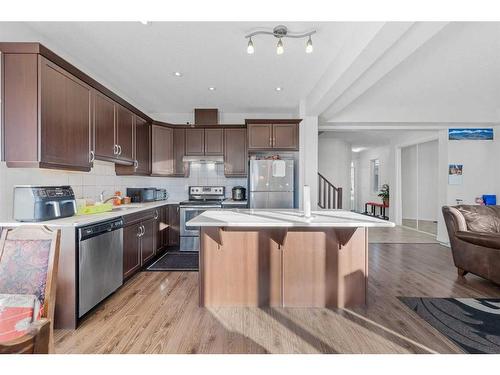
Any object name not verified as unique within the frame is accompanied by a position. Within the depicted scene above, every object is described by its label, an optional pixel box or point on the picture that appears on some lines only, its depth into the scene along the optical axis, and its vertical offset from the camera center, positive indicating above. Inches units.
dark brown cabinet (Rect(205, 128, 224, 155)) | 187.0 +33.5
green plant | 321.7 -9.4
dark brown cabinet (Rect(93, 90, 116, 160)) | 109.0 +28.1
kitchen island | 94.2 -31.0
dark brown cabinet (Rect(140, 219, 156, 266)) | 133.4 -31.4
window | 367.9 +19.6
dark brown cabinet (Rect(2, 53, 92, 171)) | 79.8 +25.1
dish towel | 170.2 +12.5
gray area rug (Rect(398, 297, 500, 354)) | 72.7 -46.7
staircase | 220.3 -13.7
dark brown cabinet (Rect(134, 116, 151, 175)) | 151.9 +25.7
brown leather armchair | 110.9 -25.1
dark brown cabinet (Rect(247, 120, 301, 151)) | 177.6 +35.5
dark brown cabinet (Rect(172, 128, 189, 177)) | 187.2 +29.8
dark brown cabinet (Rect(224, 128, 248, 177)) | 186.7 +26.6
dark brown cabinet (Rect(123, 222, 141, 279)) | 114.0 -31.3
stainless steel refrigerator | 170.6 +2.0
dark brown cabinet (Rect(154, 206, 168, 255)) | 153.2 -29.4
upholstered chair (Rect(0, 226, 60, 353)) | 52.1 -15.6
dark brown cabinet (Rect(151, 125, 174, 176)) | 176.2 +25.6
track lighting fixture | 92.0 +58.6
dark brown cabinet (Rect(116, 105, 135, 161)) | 128.4 +29.3
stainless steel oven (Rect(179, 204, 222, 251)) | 171.2 -31.7
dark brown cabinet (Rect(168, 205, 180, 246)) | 174.6 -28.0
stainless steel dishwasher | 83.1 -28.9
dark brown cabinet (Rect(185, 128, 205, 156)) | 187.0 +32.8
